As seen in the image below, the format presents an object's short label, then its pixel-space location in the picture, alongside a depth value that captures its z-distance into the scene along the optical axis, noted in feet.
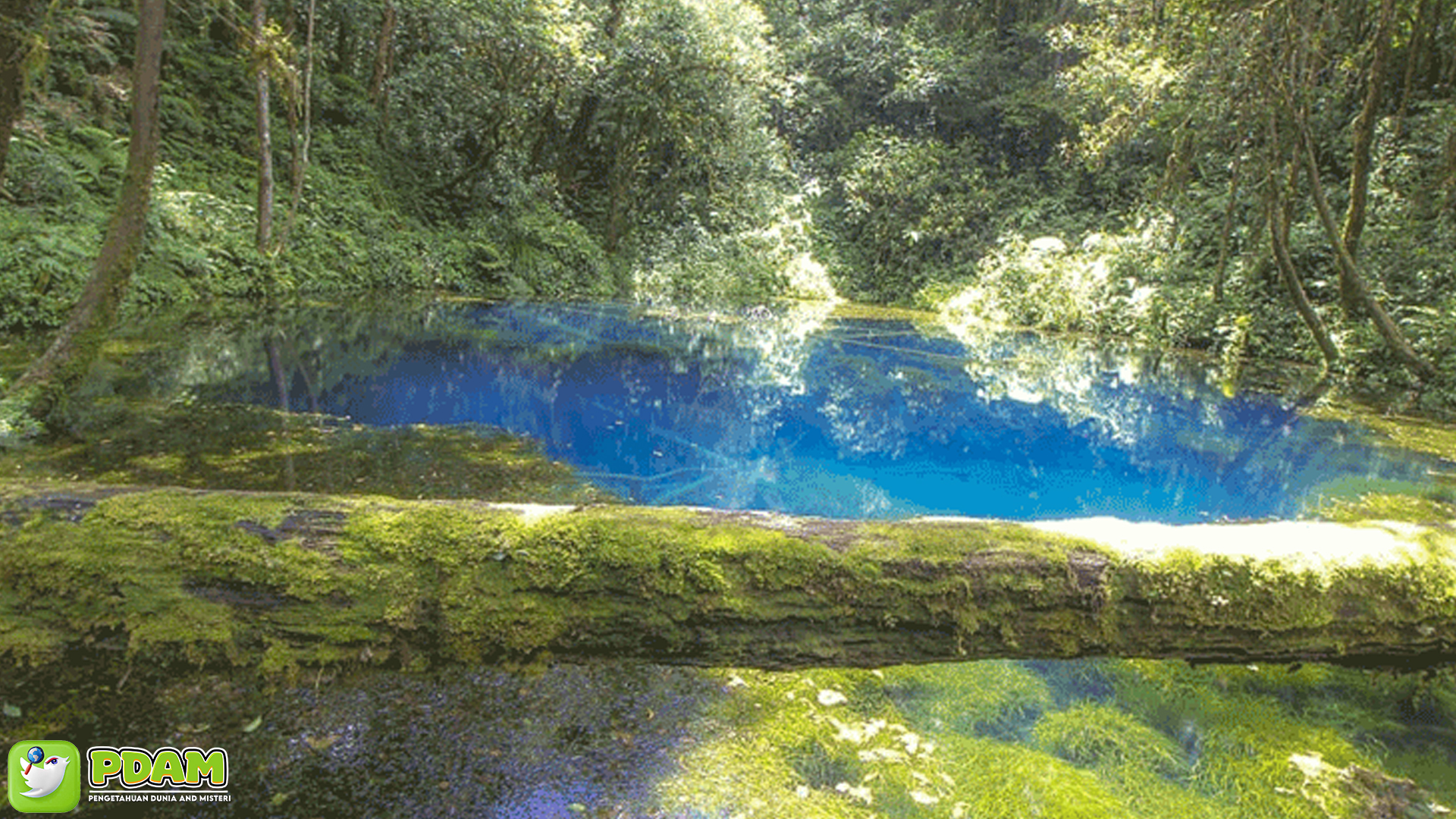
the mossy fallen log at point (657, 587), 7.02
